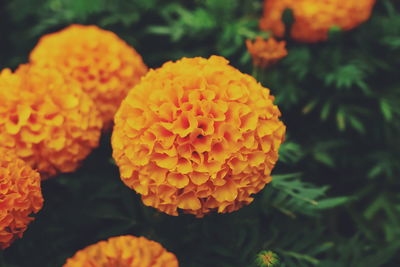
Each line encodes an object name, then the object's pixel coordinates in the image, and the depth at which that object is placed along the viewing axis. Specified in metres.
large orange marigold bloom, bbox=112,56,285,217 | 0.42
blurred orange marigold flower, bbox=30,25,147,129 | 0.50
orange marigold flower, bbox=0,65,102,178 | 0.46
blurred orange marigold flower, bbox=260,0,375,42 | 0.53
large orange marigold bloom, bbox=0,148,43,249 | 0.42
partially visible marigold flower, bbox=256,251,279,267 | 0.42
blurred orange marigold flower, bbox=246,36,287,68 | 0.48
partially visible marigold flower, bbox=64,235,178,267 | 0.41
